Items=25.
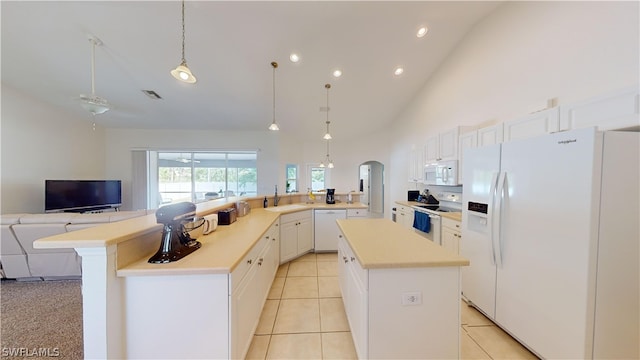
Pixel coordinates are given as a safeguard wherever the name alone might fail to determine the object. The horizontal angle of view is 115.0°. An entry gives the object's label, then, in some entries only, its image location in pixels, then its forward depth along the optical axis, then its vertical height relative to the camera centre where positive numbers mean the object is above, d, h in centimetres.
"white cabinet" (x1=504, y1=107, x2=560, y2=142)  194 +55
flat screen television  423 -56
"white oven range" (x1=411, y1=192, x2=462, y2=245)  321 -59
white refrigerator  133 -47
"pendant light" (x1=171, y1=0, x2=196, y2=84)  179 +88
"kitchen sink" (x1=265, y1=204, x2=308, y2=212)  345 -60
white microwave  331 +6
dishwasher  384 -104
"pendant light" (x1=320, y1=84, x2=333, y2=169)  418 +75
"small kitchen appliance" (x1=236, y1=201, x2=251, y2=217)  289 -50
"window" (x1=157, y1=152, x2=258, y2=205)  638 -5
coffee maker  416 -46
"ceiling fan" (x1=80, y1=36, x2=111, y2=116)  281 +97
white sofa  258 -98
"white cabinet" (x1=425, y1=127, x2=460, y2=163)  337 +55
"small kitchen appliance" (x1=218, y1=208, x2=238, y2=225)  240 -52
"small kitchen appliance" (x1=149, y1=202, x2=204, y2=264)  132 -42
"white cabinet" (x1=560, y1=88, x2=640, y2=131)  149 +54
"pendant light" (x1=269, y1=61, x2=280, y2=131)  336 +181
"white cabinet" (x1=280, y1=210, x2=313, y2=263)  324 -103
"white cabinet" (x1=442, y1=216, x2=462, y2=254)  270 -80
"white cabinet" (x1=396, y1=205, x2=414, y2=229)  413 -86
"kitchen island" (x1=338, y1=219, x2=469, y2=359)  128 -84
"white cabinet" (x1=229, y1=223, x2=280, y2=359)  130 -96
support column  109 -70
